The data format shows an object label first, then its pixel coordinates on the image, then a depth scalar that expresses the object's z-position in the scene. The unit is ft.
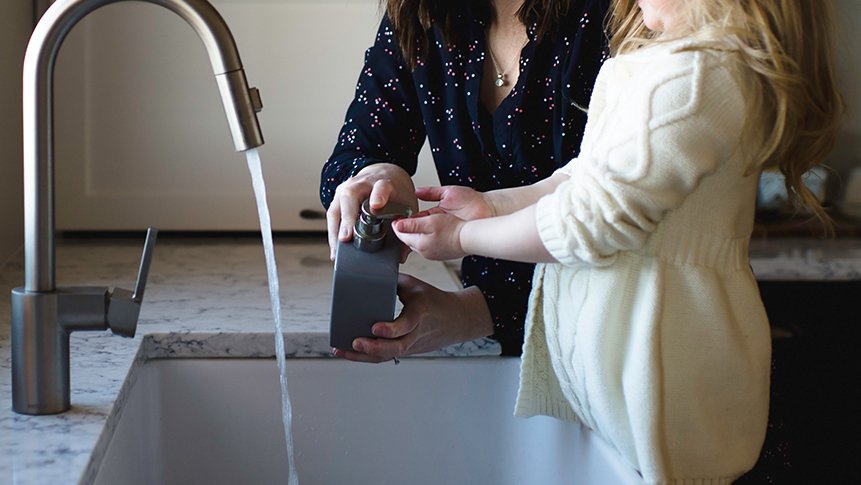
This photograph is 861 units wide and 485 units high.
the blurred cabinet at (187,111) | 5.80
